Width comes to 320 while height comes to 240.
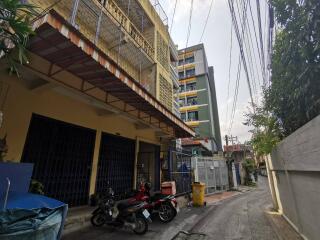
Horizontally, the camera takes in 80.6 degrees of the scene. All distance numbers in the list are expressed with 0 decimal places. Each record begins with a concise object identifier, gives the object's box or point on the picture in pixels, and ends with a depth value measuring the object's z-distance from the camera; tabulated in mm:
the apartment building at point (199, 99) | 28375
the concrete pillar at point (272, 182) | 7532
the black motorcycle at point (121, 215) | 4639
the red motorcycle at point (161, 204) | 5711
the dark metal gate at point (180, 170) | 9711
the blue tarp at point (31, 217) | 1798
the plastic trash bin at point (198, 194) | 8492
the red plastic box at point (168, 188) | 7441
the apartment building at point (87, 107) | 3986
